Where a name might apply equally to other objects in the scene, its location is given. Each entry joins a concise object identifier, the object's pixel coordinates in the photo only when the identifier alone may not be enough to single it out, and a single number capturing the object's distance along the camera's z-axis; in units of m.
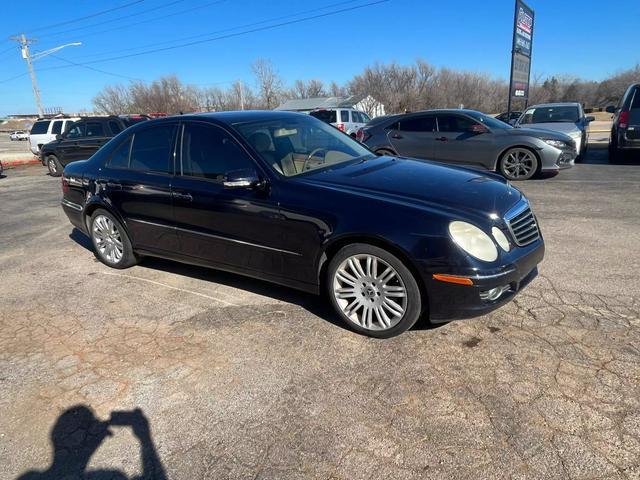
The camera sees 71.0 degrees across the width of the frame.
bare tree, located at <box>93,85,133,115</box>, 67.50
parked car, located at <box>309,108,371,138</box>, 21.10
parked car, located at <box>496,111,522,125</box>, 25.66
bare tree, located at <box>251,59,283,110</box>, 72.62
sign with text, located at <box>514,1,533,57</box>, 16.59
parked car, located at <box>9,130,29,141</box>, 46.09
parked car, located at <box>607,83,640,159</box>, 10.02
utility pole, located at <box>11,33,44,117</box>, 31.91
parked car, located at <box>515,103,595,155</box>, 11.07
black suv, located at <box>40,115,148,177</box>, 13.15
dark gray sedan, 8.66
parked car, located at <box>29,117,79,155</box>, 17.94
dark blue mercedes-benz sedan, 2.94
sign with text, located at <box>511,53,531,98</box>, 17.05
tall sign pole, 16.56
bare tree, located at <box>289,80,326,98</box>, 76.50
